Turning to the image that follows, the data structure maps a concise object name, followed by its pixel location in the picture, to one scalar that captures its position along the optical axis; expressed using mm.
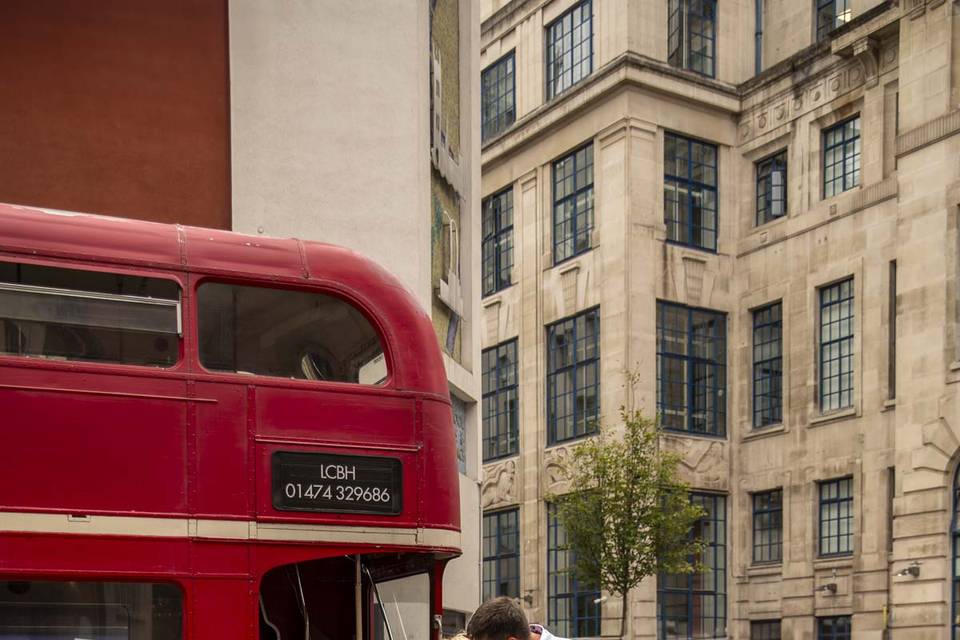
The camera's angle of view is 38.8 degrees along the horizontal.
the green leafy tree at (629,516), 31359
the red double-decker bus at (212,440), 7648
